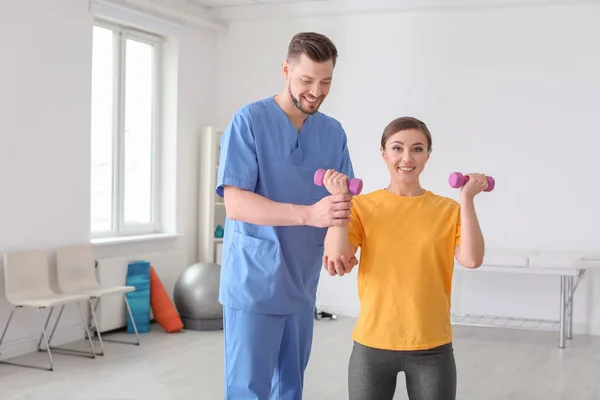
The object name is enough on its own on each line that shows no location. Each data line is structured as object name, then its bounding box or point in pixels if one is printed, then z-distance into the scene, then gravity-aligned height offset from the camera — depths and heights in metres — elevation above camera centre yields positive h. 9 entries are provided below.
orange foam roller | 5.73 -1.01
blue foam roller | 5.72 -0.93
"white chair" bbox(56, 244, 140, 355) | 5.01 -0.70
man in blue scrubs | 2.18 -0.18
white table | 5.32 -0.61
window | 5.86 +0.27
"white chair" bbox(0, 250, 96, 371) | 4.56 -0.71
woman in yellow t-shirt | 1.92 -0.23
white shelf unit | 6.65 -0.20
